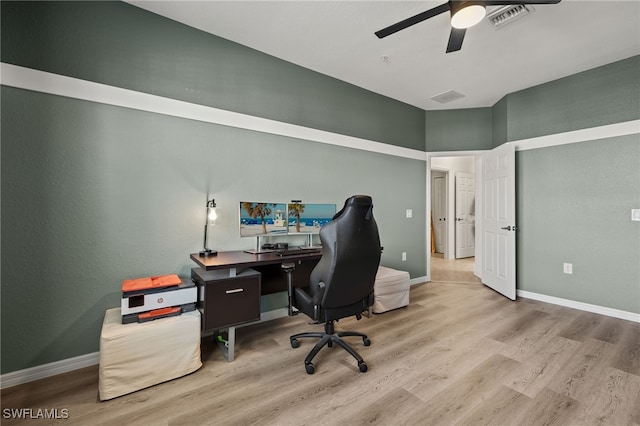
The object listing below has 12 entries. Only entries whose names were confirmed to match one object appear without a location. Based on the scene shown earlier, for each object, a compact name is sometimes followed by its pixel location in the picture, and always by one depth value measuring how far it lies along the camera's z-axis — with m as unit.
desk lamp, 2.45
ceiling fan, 1.83
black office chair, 1.87
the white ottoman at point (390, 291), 3.11
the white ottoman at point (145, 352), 1.70
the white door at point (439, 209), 6.80
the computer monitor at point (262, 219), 2.63
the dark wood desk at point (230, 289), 2.05
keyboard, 2.53
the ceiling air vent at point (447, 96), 3.97
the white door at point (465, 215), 6.65
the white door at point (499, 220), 3.72
